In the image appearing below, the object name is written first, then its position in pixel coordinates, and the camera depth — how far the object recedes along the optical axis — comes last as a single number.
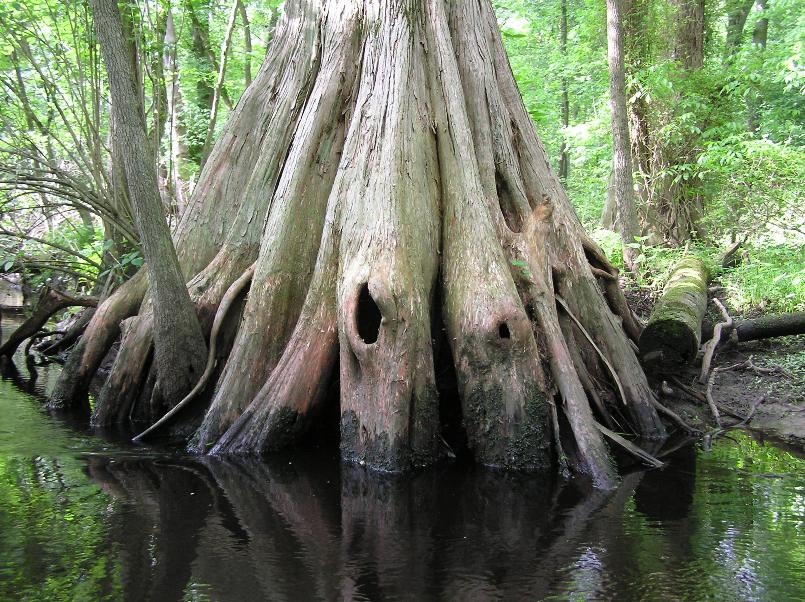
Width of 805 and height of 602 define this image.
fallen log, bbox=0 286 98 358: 9.57
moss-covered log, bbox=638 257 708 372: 6.95
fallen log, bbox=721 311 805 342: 7.93
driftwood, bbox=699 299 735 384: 7.58
